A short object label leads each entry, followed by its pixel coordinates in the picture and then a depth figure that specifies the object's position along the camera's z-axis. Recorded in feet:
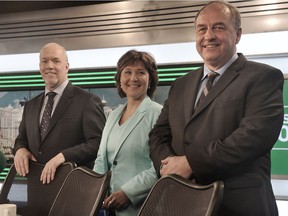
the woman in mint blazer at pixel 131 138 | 9.11
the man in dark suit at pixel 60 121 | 11.44
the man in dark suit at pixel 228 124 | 6.57
